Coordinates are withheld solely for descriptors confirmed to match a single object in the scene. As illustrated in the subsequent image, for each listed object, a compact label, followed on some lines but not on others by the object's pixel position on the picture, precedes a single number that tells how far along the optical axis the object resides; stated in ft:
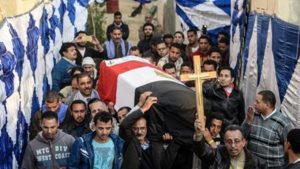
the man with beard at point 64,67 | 34.88
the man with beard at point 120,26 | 46.47
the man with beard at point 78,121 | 26.20
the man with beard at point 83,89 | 29.66
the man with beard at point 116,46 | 41.55
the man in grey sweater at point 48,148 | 23.75
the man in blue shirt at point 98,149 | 23.13
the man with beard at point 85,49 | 39.03
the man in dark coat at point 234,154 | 22.34
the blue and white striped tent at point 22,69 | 24.50
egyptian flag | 26.02
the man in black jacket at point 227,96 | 30.01
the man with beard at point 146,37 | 44.57
